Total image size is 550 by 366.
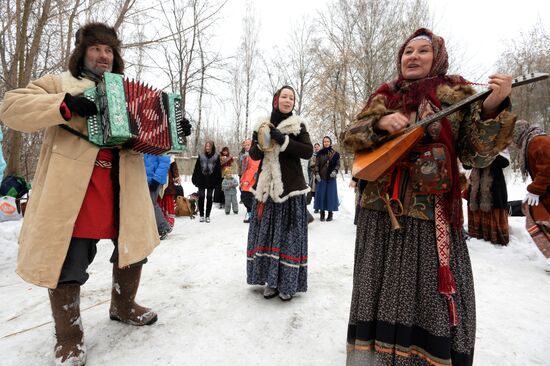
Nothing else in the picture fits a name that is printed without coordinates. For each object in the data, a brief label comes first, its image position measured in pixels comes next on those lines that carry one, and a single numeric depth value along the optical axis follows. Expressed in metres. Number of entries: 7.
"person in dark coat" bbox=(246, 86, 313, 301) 2.96
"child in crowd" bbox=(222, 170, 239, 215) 8.28
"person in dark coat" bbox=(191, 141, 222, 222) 7.33
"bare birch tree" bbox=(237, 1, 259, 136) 23.39
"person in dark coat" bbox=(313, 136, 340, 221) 7.66
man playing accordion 1.83
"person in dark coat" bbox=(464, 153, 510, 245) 4.99
